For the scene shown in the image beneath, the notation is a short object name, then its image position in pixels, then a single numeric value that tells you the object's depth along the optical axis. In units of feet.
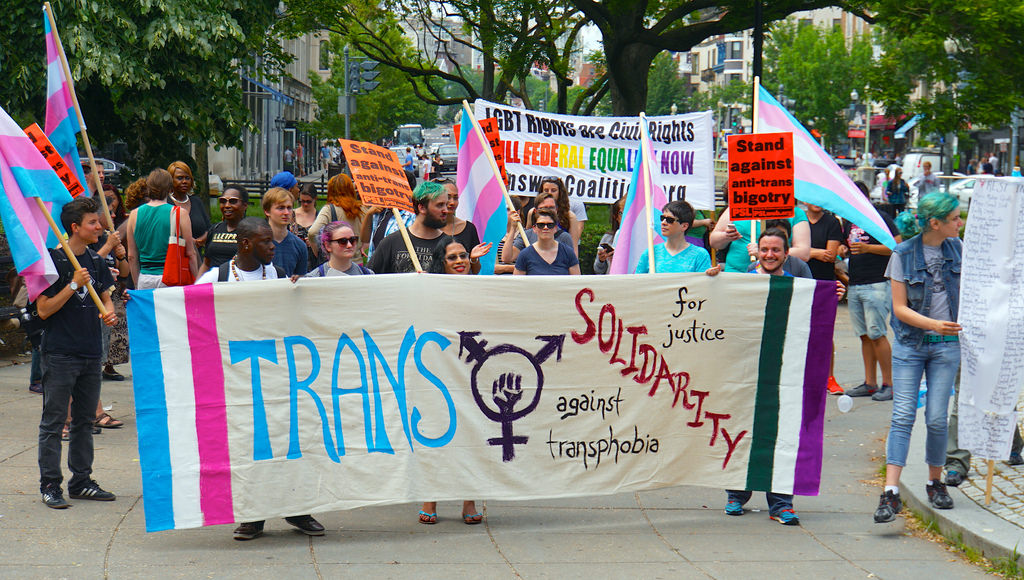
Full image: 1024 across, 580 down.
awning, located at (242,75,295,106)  146.35
